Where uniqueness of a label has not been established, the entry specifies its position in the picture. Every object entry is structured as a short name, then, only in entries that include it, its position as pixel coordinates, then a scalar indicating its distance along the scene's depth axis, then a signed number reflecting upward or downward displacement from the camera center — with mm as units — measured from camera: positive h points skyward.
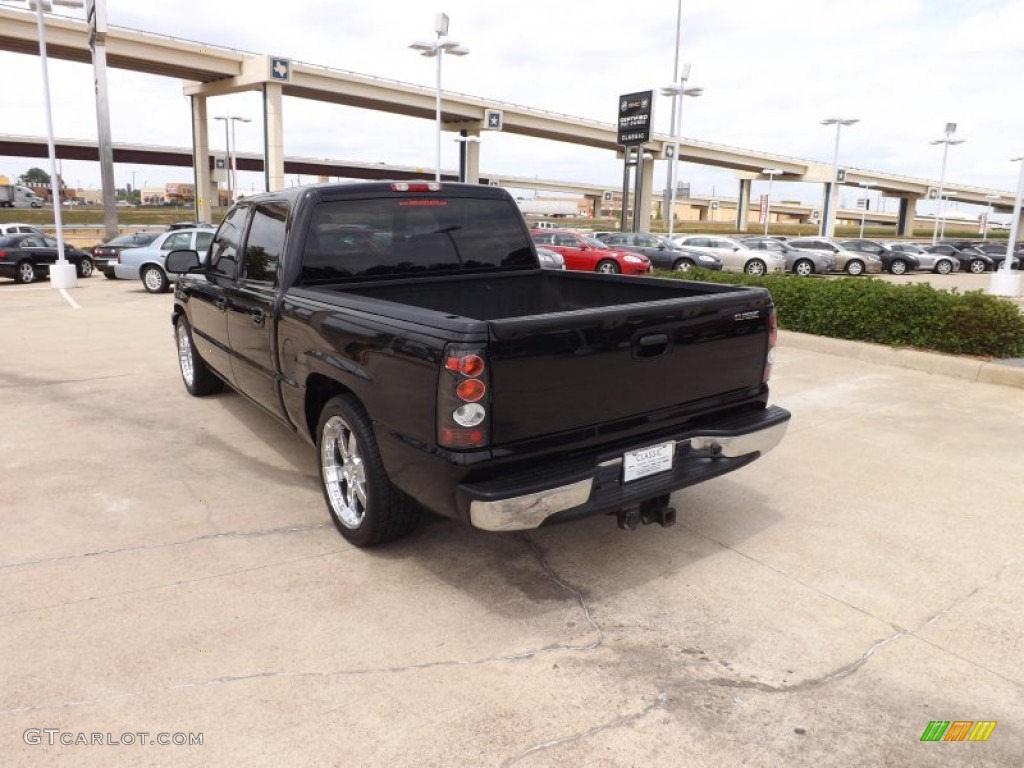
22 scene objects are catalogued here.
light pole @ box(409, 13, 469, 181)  26797 +6287
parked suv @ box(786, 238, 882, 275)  31344 -879
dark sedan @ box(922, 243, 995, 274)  37219 -997
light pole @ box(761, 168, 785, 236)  73444 +6001
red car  24547 -912
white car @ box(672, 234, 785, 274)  27734 -928
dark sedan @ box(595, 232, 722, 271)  26797 -895
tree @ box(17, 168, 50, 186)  164788 +8082
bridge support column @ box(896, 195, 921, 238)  102594 +2850
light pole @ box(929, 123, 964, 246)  52219 +6846
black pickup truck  3168 -650
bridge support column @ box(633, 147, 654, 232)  71450 +3436
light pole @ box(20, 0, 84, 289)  19688 +703
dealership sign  51812 +7651
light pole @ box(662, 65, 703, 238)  36906 +6673
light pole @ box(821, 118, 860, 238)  77500 +2422
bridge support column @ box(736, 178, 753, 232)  102062 +3957
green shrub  8781 -985
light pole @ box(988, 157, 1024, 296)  19812 -1094
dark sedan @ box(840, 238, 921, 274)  32875 -839
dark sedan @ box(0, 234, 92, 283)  21203 -1224
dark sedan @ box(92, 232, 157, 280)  20545 -1016
